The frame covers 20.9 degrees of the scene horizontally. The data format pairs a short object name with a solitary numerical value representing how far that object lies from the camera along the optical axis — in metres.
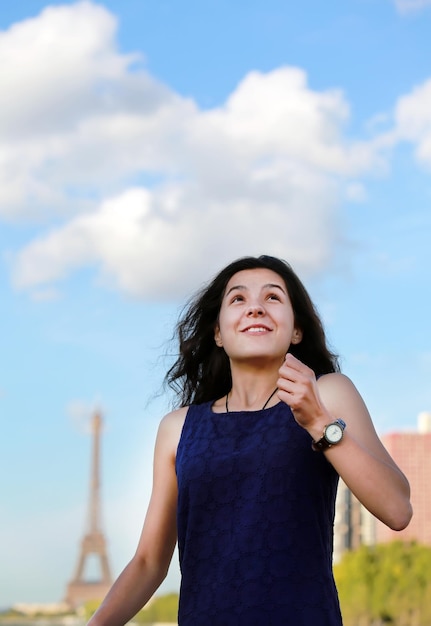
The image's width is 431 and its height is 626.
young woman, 3.25
